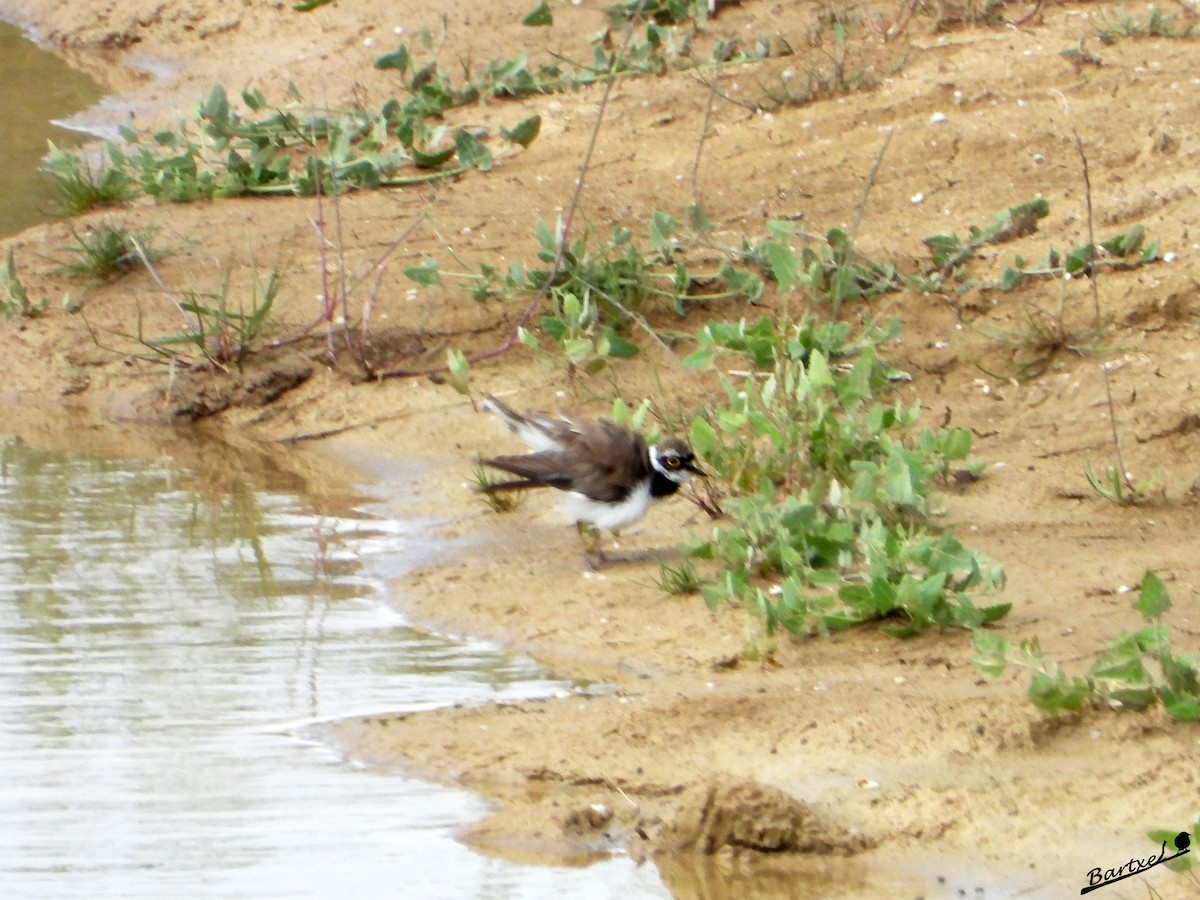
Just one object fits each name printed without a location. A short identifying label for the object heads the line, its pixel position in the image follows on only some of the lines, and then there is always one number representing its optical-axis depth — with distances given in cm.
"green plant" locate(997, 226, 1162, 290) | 1524
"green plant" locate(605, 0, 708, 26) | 2231
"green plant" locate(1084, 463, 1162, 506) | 1238
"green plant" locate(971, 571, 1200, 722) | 884
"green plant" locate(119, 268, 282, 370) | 1598
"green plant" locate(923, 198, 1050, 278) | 1616
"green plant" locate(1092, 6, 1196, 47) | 1956
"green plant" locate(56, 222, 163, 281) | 1794
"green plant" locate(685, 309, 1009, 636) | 1059
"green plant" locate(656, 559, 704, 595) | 1172
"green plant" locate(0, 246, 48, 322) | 1762
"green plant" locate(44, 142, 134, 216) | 1939
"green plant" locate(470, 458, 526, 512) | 1360
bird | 1252
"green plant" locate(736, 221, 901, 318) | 1484
